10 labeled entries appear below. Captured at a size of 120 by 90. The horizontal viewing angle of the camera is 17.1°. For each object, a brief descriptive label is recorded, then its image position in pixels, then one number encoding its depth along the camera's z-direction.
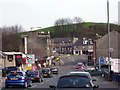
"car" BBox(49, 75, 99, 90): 15.63
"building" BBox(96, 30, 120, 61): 105.94
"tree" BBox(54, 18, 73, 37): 182.31
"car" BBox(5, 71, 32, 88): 32.47
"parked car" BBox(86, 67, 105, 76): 67.69
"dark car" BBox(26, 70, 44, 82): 43.78
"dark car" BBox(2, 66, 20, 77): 53.63
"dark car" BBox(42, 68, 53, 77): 61.44
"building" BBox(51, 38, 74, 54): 193.10
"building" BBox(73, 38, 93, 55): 174.45
